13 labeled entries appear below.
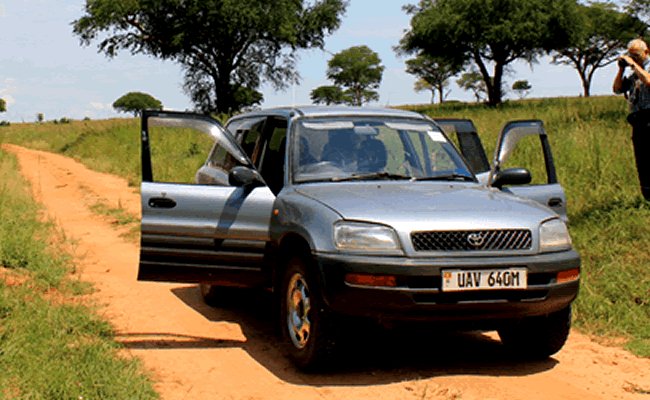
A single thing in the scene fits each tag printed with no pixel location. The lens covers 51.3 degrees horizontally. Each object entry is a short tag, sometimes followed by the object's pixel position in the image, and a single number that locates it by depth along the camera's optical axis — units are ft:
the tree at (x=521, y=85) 230.89
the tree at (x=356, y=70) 214.69
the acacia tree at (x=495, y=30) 102.27
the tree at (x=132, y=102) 275.18
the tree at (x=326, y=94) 207.19
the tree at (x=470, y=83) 237.25
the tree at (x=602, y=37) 153.38
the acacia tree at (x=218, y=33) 96.89
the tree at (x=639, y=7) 117.39
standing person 23.41
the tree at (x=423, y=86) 242.58
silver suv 12.23
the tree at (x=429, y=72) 211.08
